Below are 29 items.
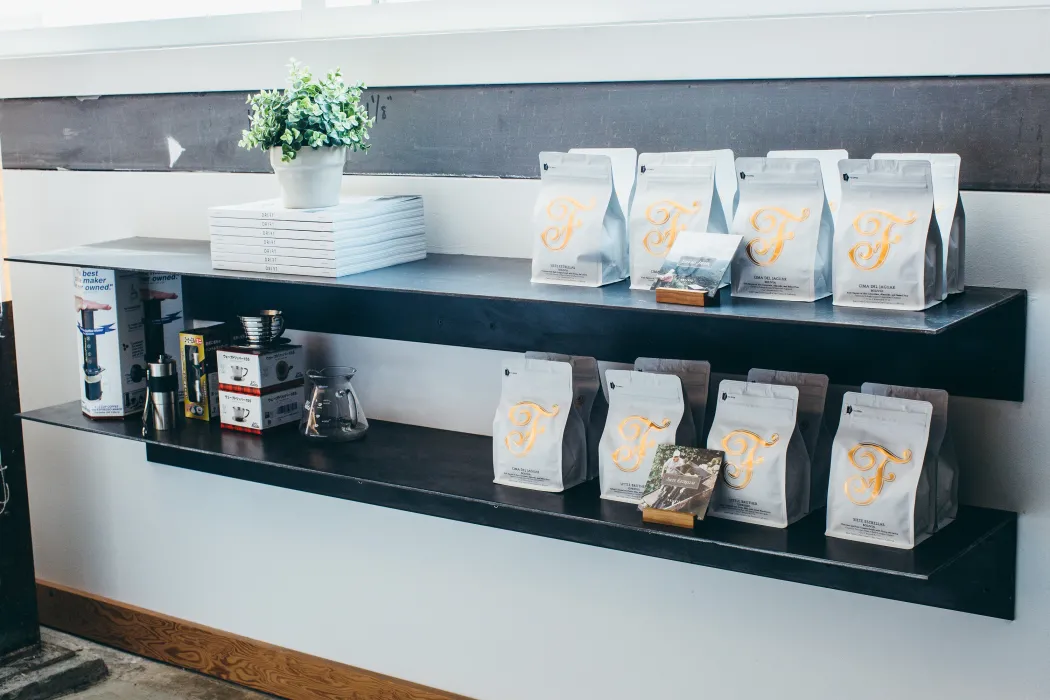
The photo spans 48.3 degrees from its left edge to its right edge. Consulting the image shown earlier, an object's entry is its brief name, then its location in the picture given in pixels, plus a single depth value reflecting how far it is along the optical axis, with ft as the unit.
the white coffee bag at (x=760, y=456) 5.98
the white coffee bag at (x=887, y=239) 5.44
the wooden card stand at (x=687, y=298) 5.61
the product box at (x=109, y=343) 8.48
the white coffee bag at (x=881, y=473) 5.67
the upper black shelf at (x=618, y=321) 5.70
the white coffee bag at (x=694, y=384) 6.52
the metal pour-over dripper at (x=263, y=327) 8.20
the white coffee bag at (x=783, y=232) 5.74
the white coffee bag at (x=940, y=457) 5.82
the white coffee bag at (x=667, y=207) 6.05
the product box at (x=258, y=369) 8.02
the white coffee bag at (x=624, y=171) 6.63
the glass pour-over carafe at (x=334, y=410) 7.86
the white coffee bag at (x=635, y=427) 6.35
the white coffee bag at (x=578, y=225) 6.26
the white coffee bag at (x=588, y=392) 6.81
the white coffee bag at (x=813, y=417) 6.23
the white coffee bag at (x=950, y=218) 5.69
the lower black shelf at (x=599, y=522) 5.68
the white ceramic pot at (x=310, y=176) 7.16
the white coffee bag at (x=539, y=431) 6.59
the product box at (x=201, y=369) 8.38
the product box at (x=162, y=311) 8.72
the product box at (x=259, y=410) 8.04
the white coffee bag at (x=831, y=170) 6.11
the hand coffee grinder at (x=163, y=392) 8.26
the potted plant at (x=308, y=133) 7.08
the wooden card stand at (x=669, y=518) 5.94
